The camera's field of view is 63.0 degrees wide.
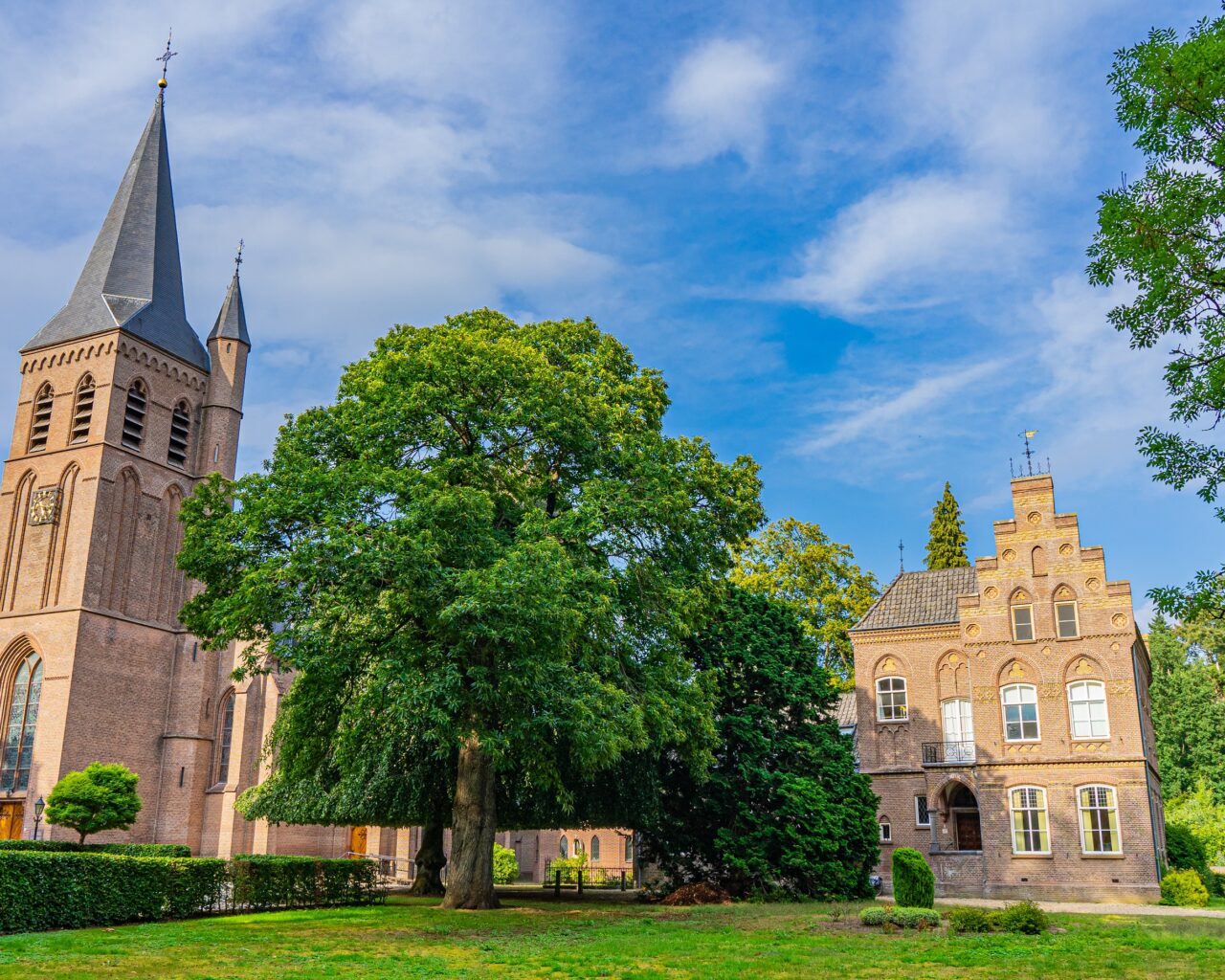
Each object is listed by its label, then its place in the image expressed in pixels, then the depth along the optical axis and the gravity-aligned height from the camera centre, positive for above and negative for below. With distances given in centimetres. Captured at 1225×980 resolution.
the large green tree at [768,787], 2716 -14
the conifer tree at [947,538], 4744 +1135
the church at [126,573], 4450 +927
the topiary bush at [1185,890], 2905 -300
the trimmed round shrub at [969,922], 1702 -229
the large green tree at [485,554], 1825 +427
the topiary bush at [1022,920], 1681 -224
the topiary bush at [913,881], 2109 -203
